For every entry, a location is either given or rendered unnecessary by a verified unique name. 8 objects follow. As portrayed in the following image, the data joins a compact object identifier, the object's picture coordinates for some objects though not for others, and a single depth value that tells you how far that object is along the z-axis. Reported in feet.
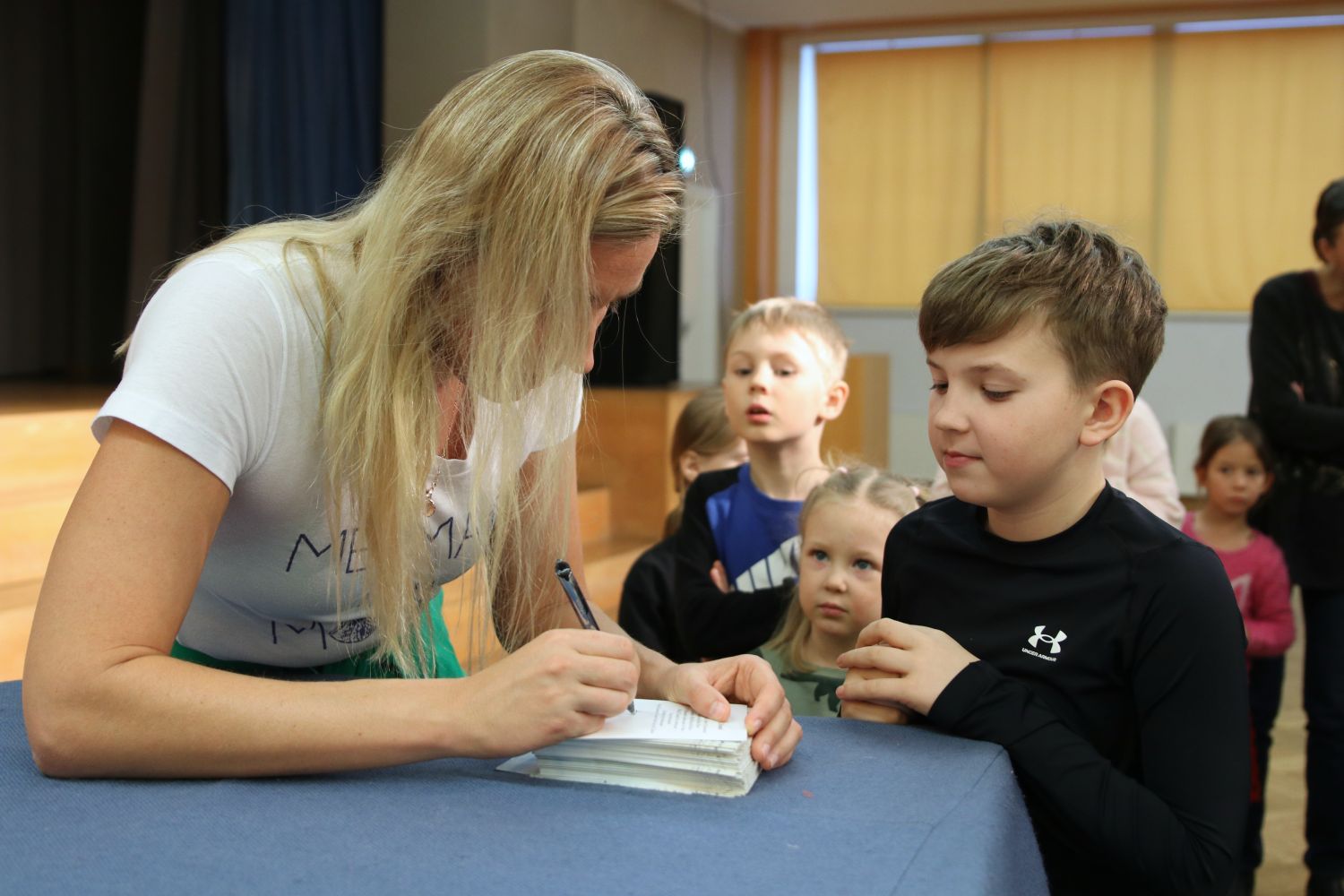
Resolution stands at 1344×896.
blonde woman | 3.04
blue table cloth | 2.53
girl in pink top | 8.98
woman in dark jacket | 8.18
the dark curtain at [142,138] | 17.42
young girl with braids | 5.90
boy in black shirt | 3.38
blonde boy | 6.87
